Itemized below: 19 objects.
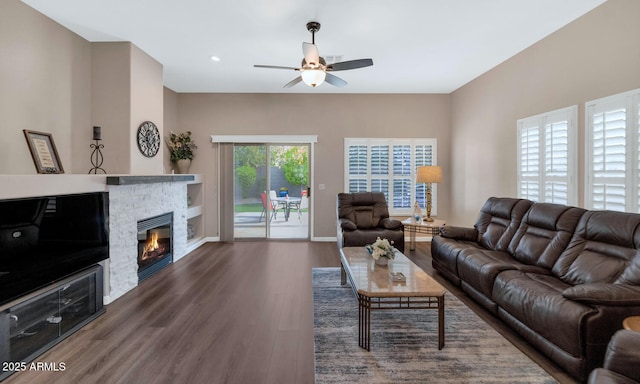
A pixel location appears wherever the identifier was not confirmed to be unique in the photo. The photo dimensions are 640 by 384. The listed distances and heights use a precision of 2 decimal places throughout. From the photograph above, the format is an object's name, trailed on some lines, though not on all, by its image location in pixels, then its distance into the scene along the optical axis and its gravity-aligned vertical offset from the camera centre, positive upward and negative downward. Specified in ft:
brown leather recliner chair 14.99 -1.93
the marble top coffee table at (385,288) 7.36 -2.67
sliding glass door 20.25 -0.11
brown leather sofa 6.14 -2.49
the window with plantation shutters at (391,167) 20.31 +1.45
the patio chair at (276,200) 20.36 -0.90
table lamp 17.11 +0.74
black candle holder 12.29 +1.27
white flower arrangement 9.54 -2.11
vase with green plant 18.71 +2.39
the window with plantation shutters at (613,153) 8.73 +1.12
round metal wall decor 13.42 +2.37
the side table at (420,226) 16.03 -2.17
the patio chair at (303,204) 20.48 -1.19
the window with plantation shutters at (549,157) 10.85 +1.27
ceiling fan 10.05 +4.59
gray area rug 6.55 -4.25
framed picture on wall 9.59 +1.25
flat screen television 6.97 -1.47
